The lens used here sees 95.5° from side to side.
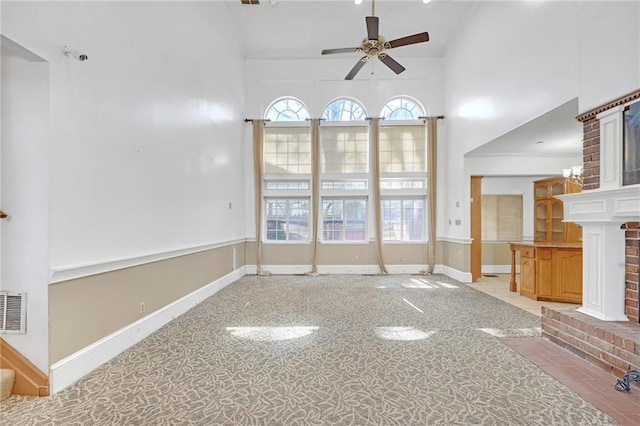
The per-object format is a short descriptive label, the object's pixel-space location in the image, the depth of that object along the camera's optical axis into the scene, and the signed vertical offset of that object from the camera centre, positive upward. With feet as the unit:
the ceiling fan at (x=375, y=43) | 12.42 +7.74
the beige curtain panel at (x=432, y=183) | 22.97 +2.33
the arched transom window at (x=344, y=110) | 23.88 +8.39
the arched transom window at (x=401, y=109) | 23.93 +8.54
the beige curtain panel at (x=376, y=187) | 23.07 +2.03
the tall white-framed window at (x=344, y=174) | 23.62 +3.10
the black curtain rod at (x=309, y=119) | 23.29 +7.51
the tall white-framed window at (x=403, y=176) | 23.49 +2.93
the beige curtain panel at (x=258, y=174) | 23.03 +3.01
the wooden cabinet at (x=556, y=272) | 14.74 -3.05
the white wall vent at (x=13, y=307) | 6.93 -2.29
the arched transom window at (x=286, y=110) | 23.86 +8.41
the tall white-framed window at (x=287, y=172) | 23.61 +3.25
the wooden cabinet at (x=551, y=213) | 20.27 -0.02
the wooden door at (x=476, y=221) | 20.83 -0.61
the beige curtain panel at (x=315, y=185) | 23.18 +2.18
